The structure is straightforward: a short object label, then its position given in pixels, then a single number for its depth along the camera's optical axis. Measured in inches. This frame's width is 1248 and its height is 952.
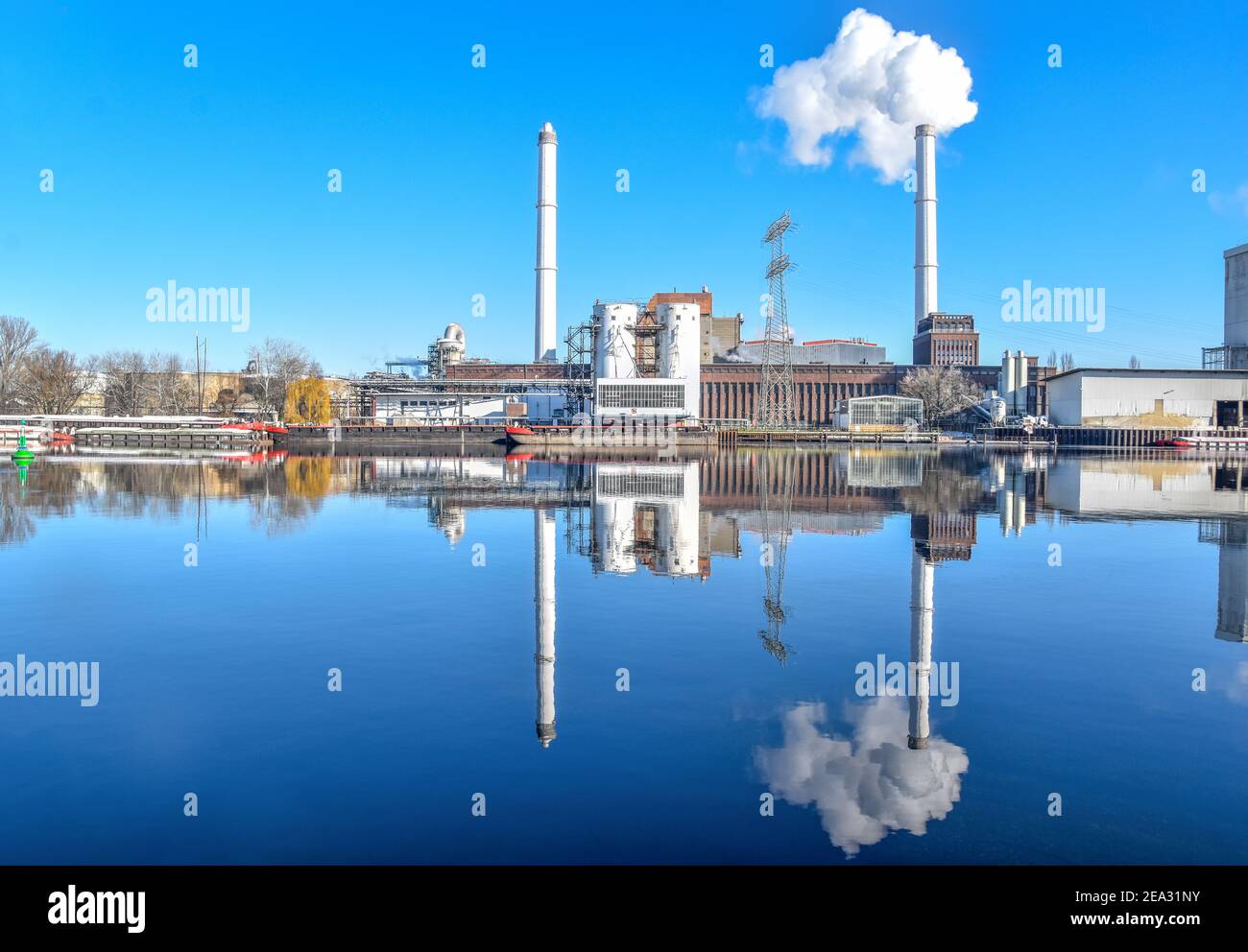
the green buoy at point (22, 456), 1903.3
